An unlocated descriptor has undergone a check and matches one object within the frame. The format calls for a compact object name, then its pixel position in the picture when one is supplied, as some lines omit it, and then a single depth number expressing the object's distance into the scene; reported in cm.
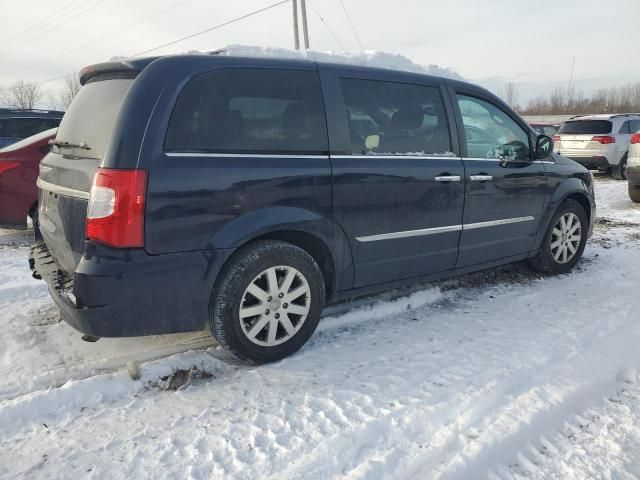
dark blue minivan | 259
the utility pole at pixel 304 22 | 2388
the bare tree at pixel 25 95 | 6159
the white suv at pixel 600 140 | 1284
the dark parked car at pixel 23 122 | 926
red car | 575
